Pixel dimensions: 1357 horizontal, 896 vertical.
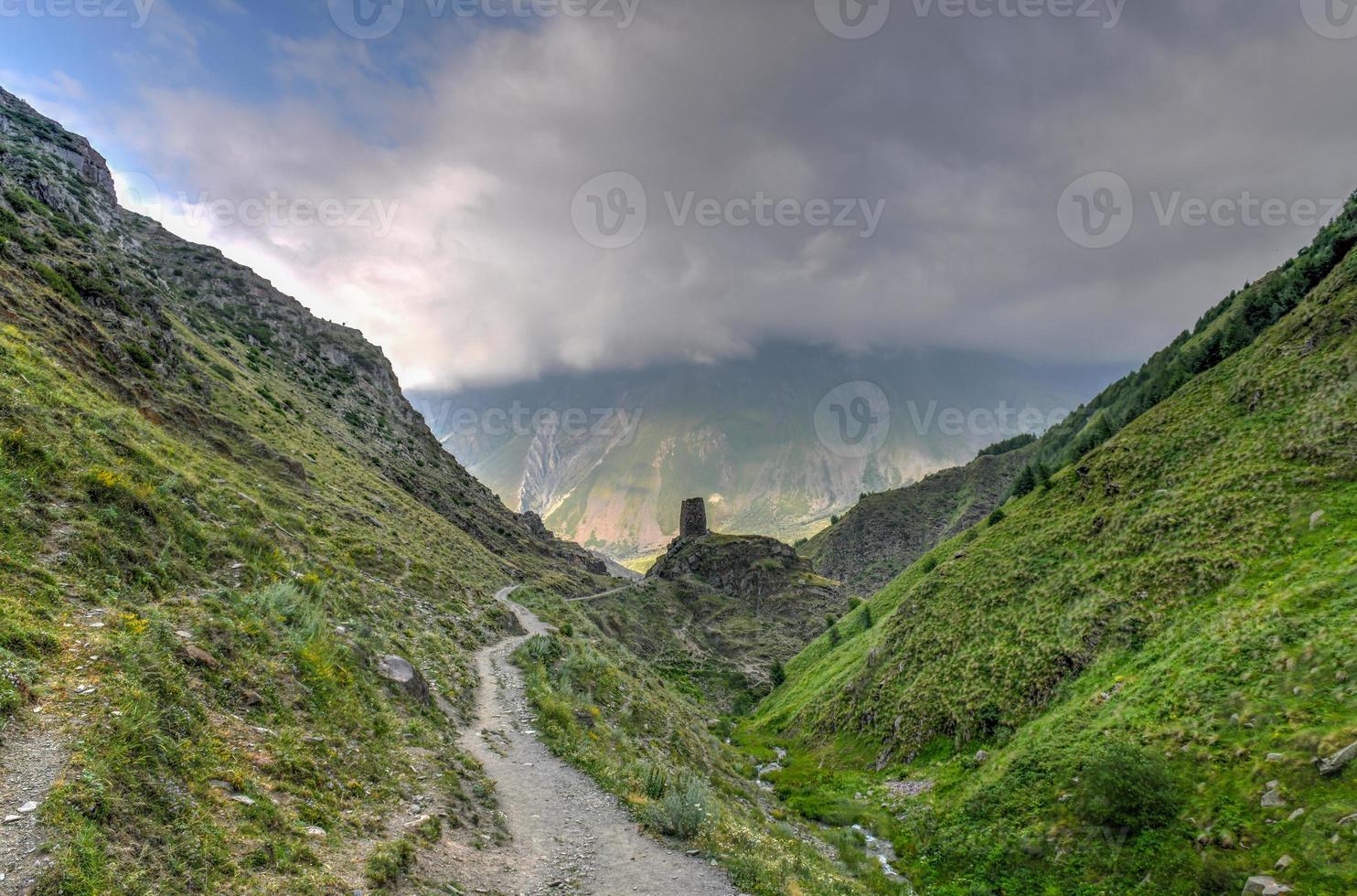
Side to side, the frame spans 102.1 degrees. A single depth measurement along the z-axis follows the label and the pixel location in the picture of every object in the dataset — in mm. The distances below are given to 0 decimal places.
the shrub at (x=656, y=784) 19109
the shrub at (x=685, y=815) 16109
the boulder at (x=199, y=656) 13209
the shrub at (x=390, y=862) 10305
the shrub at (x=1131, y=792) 21859
